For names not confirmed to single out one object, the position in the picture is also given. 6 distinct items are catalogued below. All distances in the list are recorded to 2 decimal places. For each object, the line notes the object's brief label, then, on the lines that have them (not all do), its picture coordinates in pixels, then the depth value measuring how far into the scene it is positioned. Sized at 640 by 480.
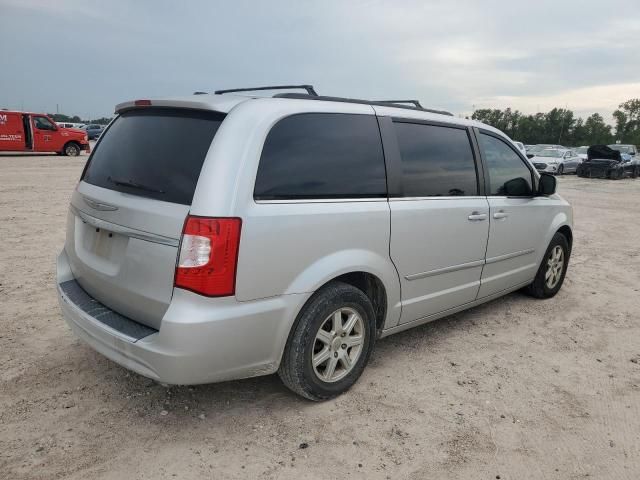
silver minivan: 2.41
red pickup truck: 20.16
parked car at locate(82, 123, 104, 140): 39.16
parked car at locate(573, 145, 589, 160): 27.11
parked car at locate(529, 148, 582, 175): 24.75
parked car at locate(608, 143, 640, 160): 27.99
